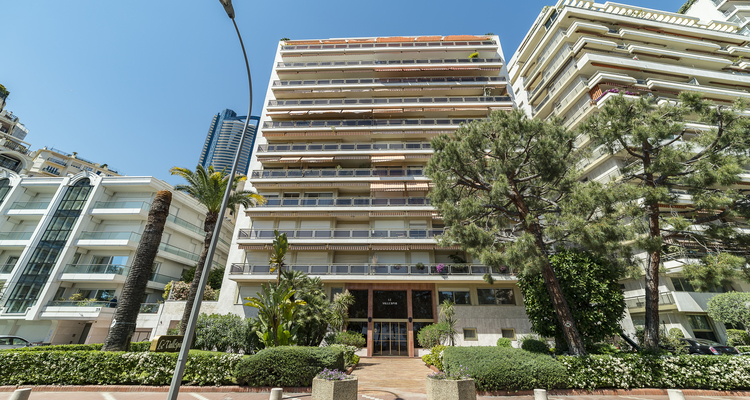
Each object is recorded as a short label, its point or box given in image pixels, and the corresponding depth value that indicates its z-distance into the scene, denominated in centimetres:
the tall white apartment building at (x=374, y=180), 2186
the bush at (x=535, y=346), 1249
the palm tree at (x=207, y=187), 1894
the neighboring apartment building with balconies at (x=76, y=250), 2258
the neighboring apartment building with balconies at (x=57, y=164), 4972
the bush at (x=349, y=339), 1873
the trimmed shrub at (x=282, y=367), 1012
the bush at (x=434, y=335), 1903
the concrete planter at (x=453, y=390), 761
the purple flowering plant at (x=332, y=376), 806
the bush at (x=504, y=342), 1861
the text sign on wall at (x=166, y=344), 1048
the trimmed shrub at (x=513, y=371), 982
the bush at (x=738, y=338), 1803
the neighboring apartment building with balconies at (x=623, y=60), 2525
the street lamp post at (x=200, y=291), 550
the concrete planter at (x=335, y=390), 776
